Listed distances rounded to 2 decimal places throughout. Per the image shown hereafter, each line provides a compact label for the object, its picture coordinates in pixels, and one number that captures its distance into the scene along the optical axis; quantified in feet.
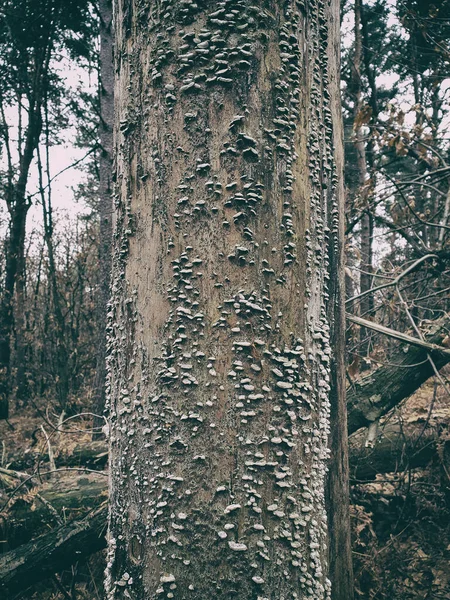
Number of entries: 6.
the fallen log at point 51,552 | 8.31
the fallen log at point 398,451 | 10.74
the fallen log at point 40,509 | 10.57
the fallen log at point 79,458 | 14.40
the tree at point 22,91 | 27.99
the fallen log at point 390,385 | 9.43
